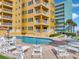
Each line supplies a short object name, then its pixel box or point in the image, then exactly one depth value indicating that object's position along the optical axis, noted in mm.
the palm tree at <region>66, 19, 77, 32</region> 22633
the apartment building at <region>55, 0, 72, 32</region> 30468
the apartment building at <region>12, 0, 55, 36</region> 13528
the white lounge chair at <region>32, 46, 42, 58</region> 4310
